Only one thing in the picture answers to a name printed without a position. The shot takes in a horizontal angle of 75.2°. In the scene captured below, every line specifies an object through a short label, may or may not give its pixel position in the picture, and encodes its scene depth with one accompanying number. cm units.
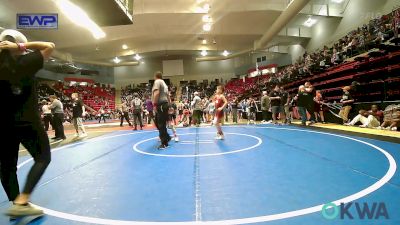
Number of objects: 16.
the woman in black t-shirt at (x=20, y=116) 256
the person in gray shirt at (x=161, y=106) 666
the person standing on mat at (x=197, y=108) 1354
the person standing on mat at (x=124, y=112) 1544
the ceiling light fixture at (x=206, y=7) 1812
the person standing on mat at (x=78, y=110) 1014
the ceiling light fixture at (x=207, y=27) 2130
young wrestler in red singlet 788
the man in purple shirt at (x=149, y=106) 1317
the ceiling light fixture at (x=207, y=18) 1962
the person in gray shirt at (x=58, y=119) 980
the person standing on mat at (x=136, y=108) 1269
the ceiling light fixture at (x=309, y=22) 2287
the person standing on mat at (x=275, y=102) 1266
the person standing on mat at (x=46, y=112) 1229
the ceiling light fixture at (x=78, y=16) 1210
